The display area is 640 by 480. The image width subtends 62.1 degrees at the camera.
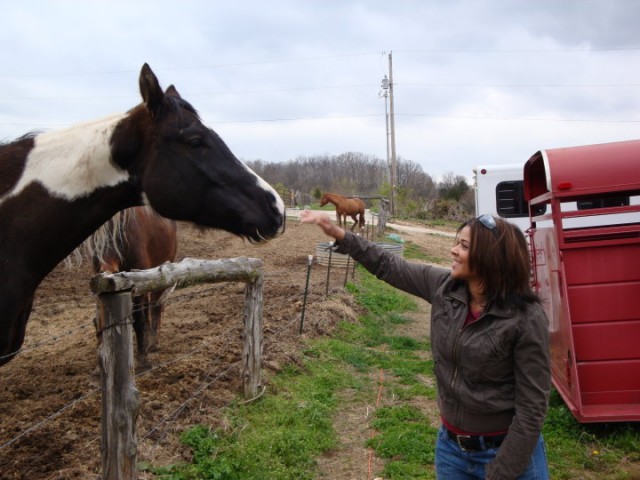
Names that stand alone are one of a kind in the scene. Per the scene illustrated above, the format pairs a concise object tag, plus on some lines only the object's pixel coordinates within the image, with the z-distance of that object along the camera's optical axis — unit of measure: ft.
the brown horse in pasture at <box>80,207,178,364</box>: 15.36
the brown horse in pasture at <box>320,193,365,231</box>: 61.77
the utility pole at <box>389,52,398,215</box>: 104.88
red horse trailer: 14.15
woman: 6.68
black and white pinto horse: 8.68
